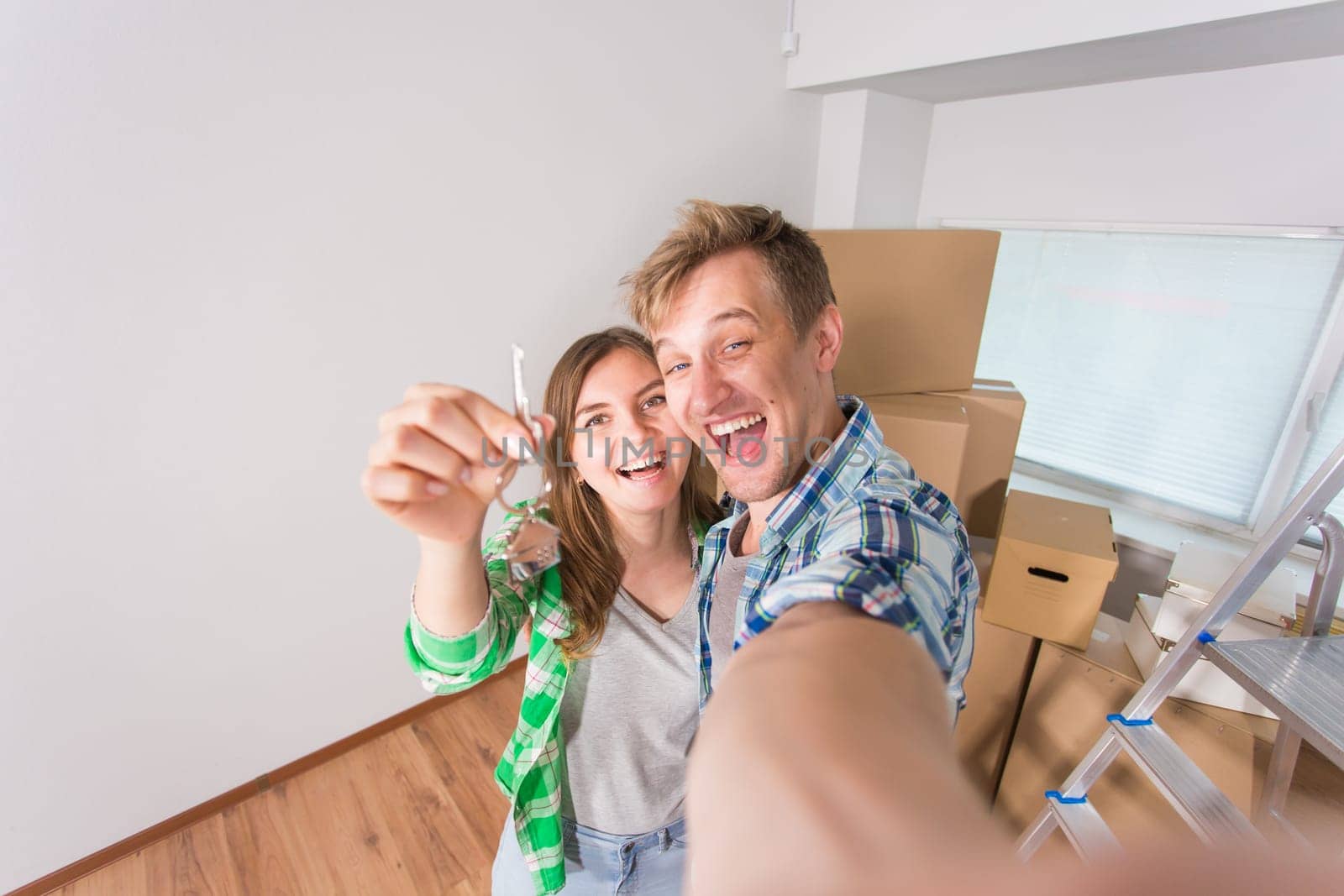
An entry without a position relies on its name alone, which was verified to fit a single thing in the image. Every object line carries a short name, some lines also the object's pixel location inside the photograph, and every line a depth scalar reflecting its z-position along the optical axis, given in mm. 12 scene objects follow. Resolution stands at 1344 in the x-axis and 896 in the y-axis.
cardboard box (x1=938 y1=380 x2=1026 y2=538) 1708
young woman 950
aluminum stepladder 778
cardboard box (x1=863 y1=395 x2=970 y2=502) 1563
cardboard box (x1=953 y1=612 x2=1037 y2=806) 1513
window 1523
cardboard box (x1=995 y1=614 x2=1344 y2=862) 1173
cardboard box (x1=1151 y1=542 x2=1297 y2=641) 1195
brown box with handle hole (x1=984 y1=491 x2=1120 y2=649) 1360
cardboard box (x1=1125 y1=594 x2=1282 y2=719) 1211
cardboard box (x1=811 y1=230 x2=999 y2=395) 1649
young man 759
